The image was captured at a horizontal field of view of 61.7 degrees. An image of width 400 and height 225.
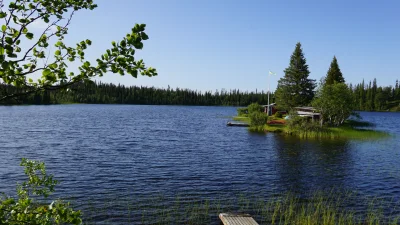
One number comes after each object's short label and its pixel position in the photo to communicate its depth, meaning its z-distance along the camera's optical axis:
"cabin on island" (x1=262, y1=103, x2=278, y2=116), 79.31
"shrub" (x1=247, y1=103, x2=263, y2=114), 67.23
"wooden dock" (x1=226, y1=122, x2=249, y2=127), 63.04
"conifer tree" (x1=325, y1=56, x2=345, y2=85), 78.56
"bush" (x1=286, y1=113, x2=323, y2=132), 50.03
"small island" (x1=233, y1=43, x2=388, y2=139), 50.38
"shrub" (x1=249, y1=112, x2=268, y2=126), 56.88
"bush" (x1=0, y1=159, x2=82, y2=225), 3.55
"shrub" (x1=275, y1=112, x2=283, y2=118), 75.05
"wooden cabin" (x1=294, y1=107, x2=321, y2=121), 57.80
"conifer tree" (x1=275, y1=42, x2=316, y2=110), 73.19
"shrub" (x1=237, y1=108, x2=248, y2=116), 92.00
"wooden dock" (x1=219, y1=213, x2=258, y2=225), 13.50
